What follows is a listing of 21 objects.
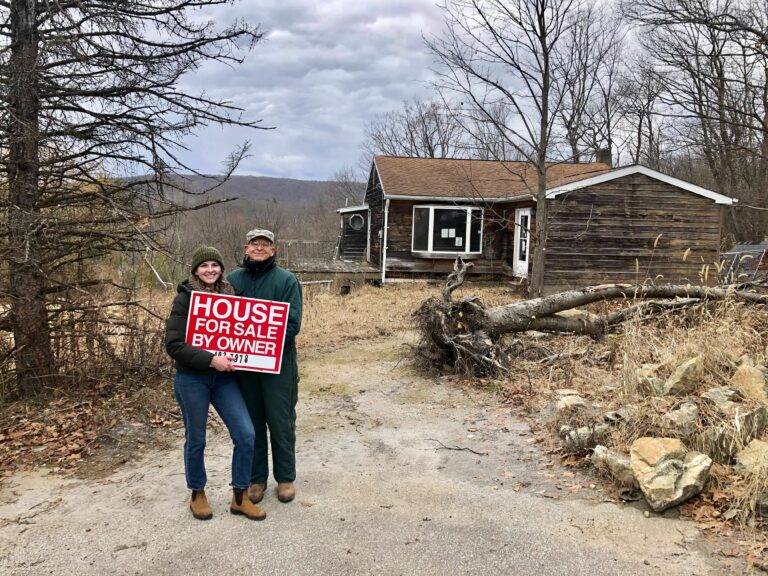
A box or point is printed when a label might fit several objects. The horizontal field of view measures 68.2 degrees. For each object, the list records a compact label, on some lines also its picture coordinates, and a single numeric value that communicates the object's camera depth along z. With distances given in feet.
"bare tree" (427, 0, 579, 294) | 38.81
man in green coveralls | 13.01
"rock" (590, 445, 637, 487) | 13.64
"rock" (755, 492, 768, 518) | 11.80
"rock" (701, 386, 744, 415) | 14.87
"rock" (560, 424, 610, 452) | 15.67
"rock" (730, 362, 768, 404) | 15.44
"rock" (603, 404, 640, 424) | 15.78
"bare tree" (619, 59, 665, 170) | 102.27
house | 50.78
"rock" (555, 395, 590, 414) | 17.49
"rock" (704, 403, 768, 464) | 13.70
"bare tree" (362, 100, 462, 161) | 133.90
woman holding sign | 12.01
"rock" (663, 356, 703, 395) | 16.69
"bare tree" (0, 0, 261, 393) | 18.76
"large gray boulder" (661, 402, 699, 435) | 14.57
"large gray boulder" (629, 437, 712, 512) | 12.60
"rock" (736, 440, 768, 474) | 12.43
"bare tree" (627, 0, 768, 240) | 40.55
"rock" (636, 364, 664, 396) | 17.08
